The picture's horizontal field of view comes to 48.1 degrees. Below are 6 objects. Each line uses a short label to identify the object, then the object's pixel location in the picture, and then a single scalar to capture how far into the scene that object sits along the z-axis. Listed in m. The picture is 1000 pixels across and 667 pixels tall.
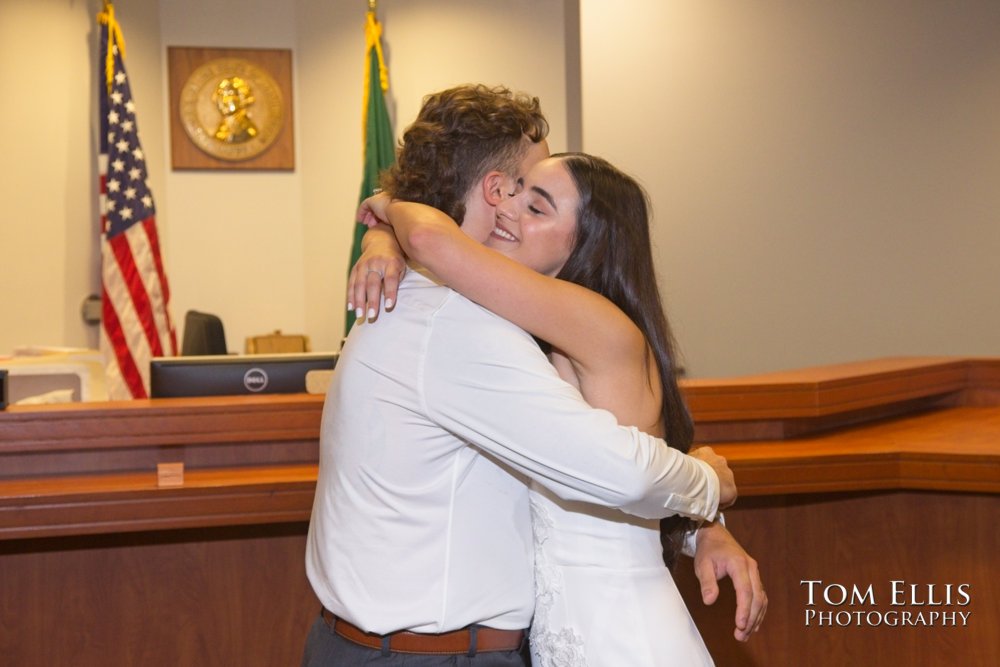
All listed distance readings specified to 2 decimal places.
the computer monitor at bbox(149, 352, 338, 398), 2.82
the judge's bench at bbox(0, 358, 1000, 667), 2.45
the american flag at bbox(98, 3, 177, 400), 6.04
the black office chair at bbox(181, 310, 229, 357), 5.48
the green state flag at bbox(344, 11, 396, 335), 6.39
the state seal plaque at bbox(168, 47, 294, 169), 7.08
